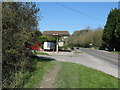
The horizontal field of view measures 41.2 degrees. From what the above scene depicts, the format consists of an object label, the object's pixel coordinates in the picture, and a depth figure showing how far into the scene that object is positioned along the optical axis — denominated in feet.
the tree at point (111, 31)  142.82
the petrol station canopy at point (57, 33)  87.78
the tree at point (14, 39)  14.16
